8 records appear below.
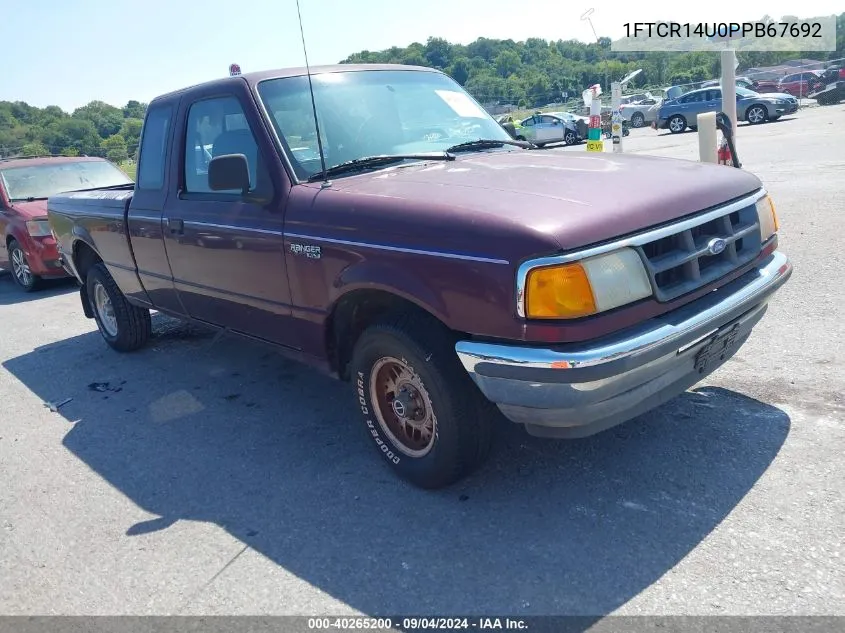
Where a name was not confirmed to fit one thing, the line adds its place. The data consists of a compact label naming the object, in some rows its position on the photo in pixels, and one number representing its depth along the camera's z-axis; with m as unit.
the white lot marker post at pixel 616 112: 13.24
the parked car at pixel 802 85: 40.00
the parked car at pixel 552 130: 29.22
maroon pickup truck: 2.61
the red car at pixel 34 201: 8.91
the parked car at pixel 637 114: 36.06
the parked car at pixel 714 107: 26.06
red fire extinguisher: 7.91
